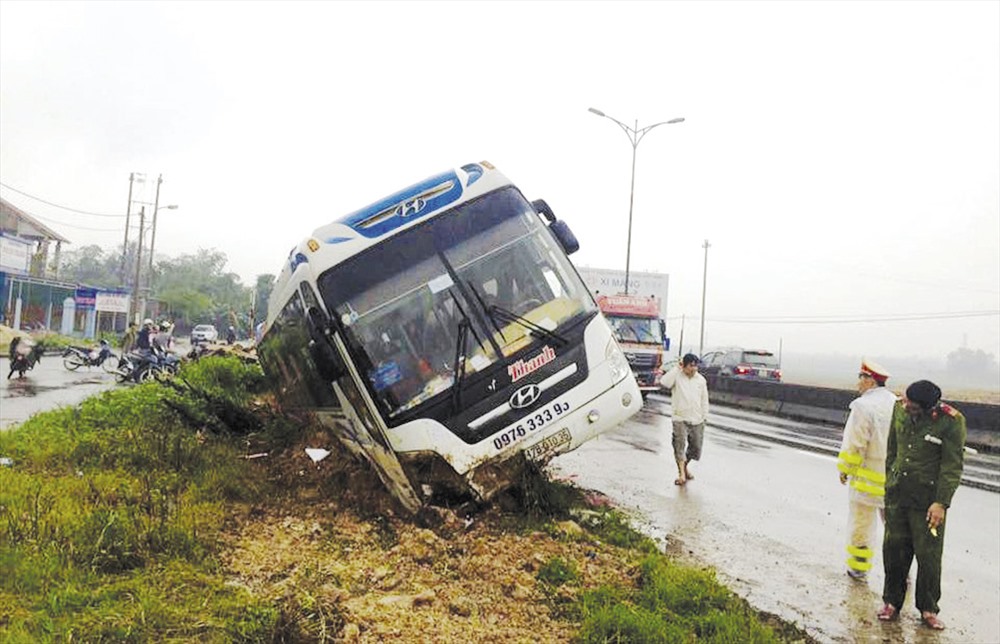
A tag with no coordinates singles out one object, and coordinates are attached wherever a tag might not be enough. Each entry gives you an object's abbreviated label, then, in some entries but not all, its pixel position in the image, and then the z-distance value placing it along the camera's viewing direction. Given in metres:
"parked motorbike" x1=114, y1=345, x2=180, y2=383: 17.50
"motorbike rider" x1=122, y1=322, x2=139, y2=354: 19.58
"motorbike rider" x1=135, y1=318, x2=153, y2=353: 17.85
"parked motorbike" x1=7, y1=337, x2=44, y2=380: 17.09
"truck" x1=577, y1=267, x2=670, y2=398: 20.89
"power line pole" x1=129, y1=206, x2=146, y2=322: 43.82
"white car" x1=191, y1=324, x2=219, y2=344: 41.28
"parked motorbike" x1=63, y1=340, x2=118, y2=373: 20.70
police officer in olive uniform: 4.68
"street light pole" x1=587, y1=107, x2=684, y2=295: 29.13
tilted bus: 5.61
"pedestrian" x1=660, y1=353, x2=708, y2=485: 8.85
